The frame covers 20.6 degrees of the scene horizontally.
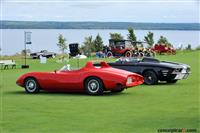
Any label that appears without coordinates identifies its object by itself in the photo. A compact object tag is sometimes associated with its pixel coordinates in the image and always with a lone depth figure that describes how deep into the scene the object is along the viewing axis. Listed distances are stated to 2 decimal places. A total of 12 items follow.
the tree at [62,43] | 74.37
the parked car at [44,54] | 55.72
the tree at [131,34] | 66.44
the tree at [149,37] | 72.29
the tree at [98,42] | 67.94
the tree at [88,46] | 63.48
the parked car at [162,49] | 54.34
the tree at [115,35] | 69.28
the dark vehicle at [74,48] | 35.88
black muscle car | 20.12
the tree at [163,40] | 73.00
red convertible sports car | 16.56
